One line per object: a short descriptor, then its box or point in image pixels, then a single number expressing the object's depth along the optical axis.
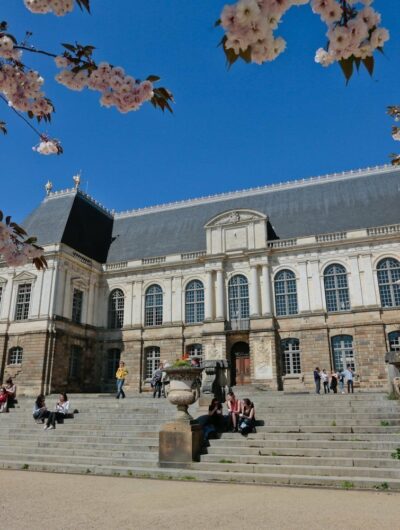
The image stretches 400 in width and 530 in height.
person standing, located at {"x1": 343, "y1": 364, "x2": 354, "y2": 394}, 20.92
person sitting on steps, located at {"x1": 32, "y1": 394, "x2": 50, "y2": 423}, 15.17
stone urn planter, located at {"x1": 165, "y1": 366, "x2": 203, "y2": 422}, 10.84
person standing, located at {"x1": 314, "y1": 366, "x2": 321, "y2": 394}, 21.36
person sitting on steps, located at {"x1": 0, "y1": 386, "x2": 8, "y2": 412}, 18.62
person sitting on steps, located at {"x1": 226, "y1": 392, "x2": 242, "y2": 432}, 12.06
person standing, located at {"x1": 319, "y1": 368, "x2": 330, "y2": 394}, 22.00
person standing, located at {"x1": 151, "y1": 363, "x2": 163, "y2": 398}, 20.15
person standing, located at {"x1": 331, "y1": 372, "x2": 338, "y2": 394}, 21.41
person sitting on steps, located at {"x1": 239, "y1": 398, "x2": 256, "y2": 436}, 11.61
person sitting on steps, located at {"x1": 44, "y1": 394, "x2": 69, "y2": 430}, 14.59
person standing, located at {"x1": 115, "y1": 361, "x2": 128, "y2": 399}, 20.50
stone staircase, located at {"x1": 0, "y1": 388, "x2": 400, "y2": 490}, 9.16
